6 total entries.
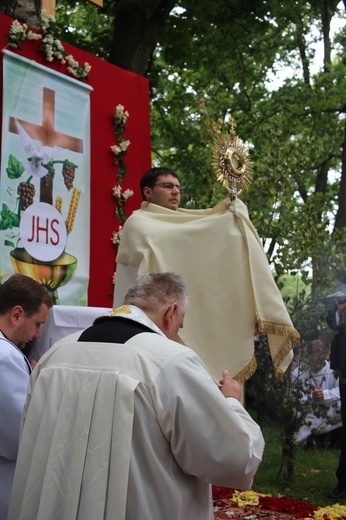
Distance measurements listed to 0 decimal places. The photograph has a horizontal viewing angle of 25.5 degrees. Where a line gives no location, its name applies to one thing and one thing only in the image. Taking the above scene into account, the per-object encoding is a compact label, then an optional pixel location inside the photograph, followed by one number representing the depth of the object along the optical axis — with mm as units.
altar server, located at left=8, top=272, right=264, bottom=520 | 2725
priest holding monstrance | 4891
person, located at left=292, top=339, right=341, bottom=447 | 8094
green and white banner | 6297
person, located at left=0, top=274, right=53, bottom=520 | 3514
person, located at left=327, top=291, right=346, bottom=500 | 7266
